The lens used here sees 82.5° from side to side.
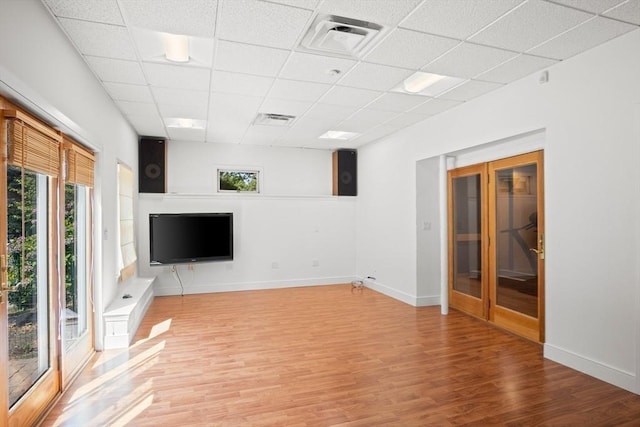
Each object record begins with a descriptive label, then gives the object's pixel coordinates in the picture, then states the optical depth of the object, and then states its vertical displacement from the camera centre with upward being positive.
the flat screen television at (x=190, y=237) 6.09 -0.40
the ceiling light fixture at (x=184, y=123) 5.43 +1.39
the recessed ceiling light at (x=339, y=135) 6.25 +1.37
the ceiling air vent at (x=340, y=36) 2.72 +1.41
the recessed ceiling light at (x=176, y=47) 3.04 +1.45
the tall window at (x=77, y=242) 3.12 -0.26
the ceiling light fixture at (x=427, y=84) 3.94 +1.45
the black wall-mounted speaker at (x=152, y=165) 6.36 +0.86
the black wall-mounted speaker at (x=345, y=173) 7.51 +0.83
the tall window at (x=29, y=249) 2.23 -0.23
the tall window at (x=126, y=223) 4.86 -0.12
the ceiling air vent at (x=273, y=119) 5.13 +1.36
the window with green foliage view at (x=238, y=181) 7.06 +0.65
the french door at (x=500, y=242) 4.04 -0.39
